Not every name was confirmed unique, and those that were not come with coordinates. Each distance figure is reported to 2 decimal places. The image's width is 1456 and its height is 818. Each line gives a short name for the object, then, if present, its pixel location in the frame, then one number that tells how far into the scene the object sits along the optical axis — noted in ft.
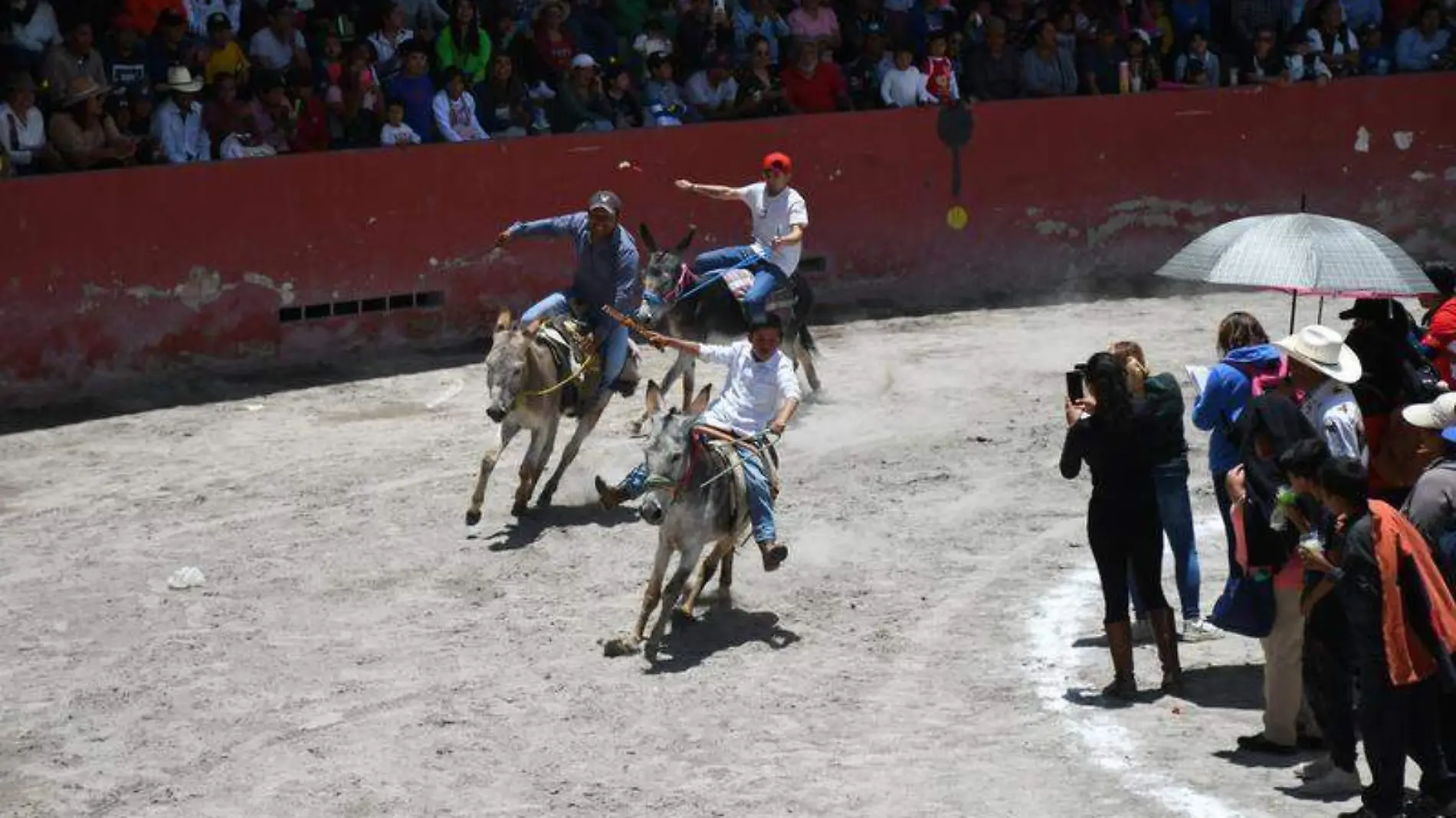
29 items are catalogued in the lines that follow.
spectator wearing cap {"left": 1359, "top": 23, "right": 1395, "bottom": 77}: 88.33
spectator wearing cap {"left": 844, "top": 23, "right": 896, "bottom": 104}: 81.10
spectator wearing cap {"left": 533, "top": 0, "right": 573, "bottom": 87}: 75.20
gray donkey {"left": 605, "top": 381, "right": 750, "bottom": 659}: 42.73
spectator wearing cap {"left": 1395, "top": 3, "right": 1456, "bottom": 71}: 88.53
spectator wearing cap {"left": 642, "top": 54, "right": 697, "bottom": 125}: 76.54
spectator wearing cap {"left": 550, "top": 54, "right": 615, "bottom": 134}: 74.18
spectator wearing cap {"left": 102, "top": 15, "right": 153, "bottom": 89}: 67.72
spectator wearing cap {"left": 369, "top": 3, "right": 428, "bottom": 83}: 72.08
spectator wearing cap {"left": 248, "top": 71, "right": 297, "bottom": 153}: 69.10
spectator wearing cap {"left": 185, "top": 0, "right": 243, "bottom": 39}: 70.49
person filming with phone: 38.63
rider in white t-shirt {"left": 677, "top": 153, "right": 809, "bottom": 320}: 62.03
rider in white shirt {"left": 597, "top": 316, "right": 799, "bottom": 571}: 45.70
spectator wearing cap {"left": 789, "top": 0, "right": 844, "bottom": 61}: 80.64
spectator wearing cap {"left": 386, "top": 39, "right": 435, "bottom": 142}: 71.26
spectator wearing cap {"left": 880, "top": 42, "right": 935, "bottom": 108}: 80.18
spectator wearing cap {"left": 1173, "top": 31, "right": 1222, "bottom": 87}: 85.30
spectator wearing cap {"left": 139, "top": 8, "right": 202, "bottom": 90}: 68.03
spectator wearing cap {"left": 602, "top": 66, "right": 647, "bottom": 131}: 75.66
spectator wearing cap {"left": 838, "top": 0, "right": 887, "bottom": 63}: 82.48
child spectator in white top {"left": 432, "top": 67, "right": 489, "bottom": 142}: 71.82
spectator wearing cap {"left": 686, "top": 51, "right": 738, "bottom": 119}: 77.77
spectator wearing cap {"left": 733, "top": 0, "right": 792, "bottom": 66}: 79.77
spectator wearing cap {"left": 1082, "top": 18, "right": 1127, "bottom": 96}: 83.61
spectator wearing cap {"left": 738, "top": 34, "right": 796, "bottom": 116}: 77.56
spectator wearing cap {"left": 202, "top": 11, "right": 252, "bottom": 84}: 69.10
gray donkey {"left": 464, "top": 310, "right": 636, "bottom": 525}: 51.67
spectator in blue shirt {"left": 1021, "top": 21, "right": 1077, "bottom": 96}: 82.43
